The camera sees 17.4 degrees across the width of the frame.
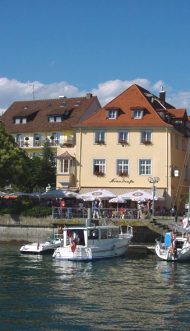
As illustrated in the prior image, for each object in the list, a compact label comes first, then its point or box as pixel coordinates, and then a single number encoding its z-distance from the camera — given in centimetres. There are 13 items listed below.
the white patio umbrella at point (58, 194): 6319
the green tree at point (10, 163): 6234
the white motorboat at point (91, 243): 4544
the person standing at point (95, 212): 5789
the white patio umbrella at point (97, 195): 6125
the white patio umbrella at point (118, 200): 5949
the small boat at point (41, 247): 4881
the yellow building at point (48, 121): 8281
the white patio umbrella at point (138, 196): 5894
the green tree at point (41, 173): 7369
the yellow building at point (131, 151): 6700
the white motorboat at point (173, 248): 4547
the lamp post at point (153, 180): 5792
